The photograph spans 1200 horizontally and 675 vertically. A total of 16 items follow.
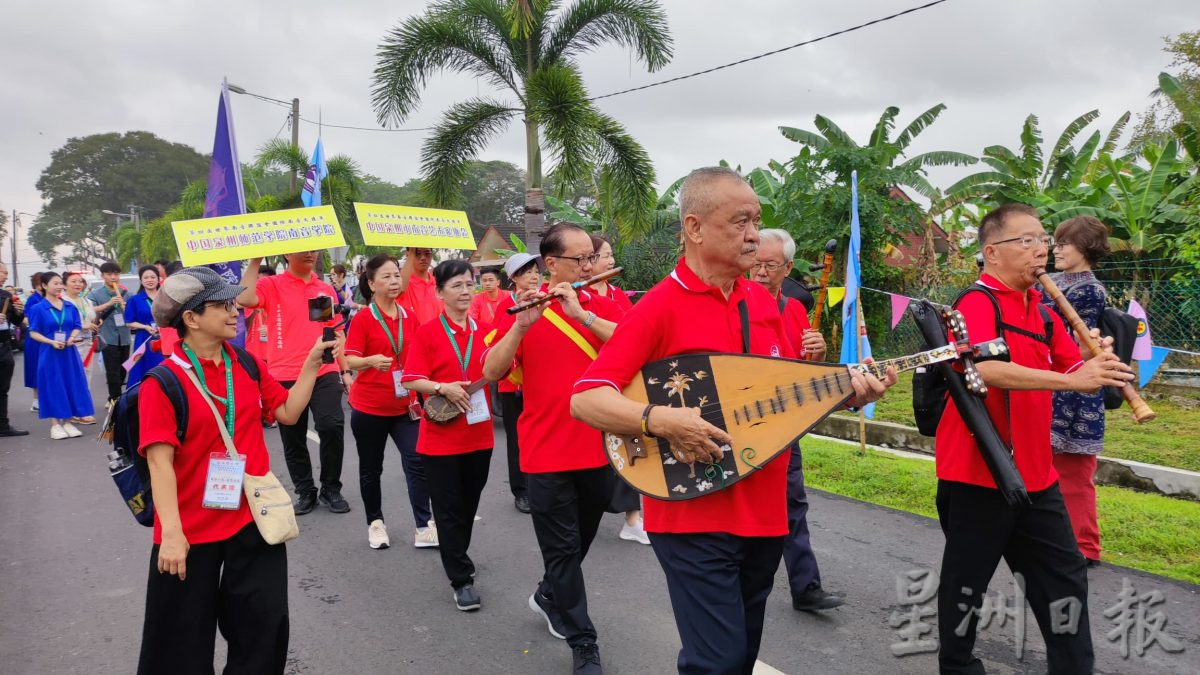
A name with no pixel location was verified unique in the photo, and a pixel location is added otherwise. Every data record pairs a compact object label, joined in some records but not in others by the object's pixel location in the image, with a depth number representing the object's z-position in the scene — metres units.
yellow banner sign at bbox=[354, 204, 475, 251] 6.42
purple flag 8.60
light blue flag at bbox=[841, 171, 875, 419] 7.40
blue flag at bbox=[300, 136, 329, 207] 11.97
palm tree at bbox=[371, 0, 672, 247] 13.36
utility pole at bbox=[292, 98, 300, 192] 24.50
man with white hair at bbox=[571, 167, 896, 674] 2.43
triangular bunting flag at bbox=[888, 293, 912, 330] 8.53
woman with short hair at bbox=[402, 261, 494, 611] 4.54
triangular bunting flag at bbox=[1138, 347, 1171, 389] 5.84
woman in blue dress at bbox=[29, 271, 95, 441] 10.03
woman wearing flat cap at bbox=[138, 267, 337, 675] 2.86
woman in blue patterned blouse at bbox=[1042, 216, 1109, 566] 4.55
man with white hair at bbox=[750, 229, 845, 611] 4.26
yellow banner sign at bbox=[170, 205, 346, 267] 5.65
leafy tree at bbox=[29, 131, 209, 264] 79.00
